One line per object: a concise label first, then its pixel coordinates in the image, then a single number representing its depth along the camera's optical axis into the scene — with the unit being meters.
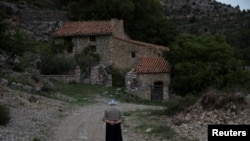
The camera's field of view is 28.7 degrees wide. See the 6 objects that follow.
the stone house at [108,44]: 50.72
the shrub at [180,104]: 21.44
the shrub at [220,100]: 19.00
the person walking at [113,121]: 14.02
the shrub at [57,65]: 47.19
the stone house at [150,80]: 44.00
